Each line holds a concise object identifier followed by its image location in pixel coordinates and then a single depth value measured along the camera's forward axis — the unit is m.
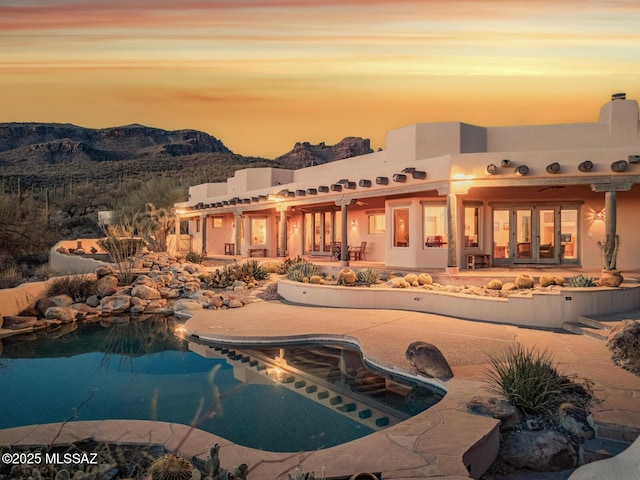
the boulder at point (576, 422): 4.39
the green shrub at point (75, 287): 12.78
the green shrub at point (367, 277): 12.65
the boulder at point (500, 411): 4.52
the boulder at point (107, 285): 13.36
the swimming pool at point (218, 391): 5.05
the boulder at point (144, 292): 13.42
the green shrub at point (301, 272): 13.66
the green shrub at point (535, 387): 4.82
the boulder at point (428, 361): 5.88
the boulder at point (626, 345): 6.19
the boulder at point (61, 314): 11.11
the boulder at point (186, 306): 12.00
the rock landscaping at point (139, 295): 11.20
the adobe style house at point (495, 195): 12.32
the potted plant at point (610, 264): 9.88
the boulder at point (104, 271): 14.65
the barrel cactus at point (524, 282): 11.16
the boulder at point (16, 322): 10.21
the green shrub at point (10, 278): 13.51
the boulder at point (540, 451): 4.04
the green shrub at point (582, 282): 10.24
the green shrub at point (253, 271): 16.05
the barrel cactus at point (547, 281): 11.07
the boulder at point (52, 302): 11.53
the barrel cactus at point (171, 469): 3.38
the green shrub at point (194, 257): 21.70
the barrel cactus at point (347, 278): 12.45
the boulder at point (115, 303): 12.32
